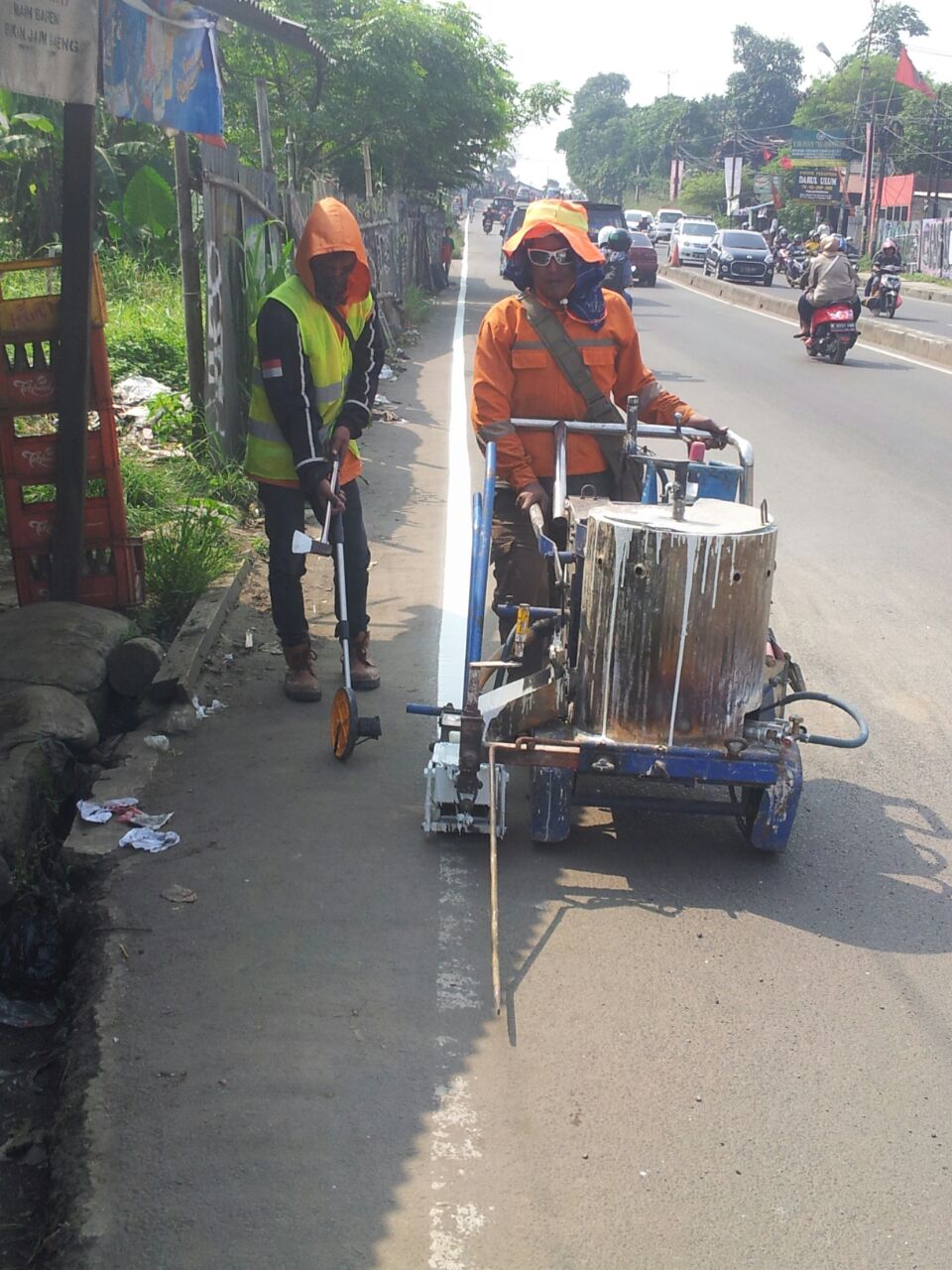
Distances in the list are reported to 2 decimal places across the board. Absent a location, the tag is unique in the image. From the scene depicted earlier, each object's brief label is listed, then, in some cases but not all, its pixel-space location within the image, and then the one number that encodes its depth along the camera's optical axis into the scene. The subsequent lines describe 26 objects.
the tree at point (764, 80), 100.19
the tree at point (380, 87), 23.58
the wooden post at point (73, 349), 5.49
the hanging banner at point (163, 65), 6.04
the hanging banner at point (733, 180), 72.25
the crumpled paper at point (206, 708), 5.44
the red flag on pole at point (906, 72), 46.20
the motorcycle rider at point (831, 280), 18.45
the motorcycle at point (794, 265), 36.96
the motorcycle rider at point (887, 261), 28.48
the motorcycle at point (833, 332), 18.84
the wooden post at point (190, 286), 8.77
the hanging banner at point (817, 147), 68.44
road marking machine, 3.97
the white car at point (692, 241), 47.53
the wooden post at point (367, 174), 20.19
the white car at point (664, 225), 66.25
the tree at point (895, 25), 103.38
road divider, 20.66
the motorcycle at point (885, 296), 27.47
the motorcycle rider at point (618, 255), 13.26
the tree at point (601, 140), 123.38
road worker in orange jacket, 4.90
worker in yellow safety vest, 5.17
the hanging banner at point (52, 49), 5.06
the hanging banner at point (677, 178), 98.94
